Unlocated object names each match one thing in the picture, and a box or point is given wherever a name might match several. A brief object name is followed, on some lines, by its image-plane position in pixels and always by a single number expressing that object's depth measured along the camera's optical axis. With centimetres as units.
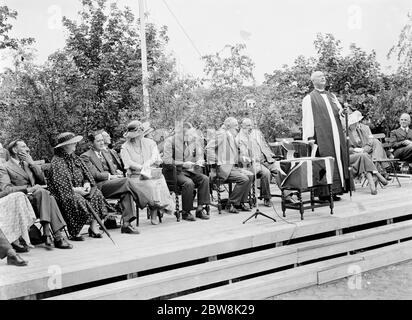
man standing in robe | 703
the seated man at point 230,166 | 679
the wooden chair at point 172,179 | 639
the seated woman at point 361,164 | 751
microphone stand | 579
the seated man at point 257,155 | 727
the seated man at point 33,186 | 498
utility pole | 916
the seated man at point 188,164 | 639
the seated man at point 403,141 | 902
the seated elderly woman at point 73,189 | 534
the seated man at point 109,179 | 571
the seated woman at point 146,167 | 612
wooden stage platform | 402
